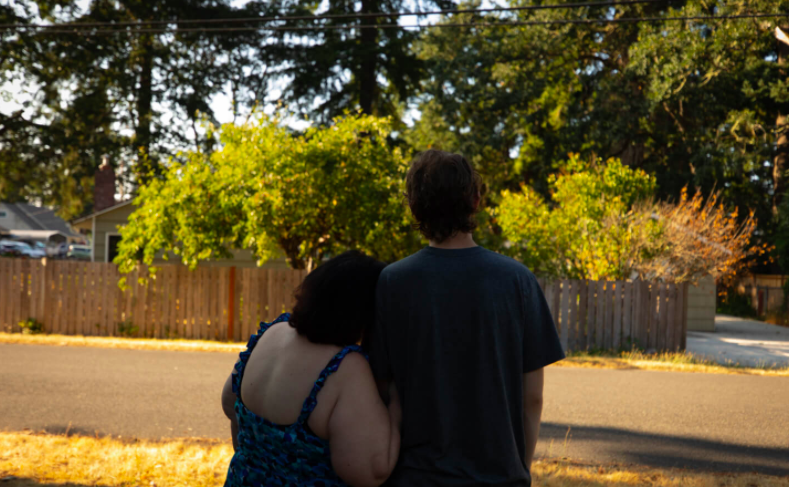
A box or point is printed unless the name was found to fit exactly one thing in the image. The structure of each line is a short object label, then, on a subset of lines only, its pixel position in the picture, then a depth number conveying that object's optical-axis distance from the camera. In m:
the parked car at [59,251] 62.58
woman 2.15
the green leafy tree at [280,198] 12.90
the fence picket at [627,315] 13.10
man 2.10
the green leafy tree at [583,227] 13.79
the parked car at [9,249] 49.03
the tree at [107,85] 26.27
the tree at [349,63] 24.30
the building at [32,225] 81.62
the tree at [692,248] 13.94
